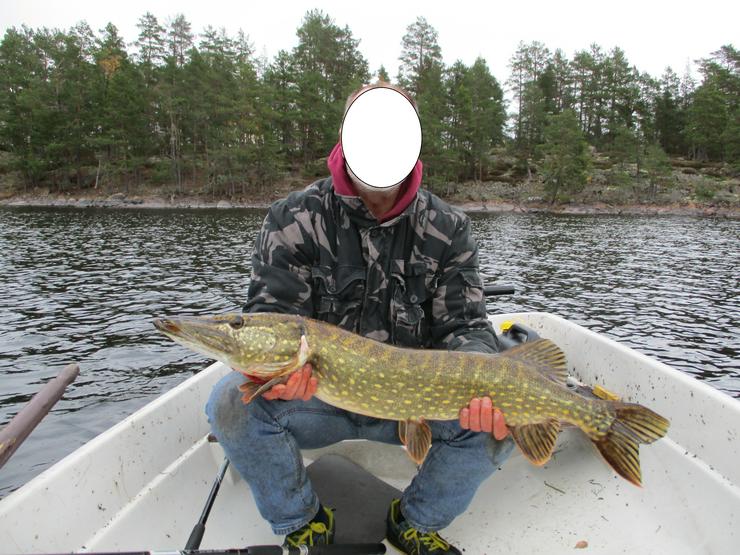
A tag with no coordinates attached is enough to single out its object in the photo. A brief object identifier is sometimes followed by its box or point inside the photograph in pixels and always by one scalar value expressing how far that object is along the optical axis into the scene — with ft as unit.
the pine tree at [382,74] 169.87
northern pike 7.12
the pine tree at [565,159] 143.23
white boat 7.19
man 7.34
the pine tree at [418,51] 183.83
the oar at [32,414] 5.88
